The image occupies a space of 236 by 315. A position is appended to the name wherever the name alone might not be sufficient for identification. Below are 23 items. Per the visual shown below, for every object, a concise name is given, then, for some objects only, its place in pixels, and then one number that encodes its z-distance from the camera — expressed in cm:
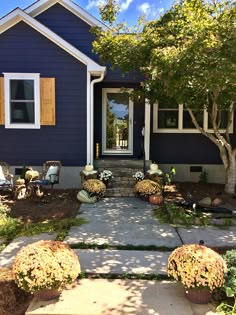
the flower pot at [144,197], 624
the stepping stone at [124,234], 412
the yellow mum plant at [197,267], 257
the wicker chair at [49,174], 621
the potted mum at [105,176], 678
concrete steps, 677
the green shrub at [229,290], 254
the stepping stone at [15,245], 353
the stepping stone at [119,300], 255
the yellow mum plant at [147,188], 620
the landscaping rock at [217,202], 584
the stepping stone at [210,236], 412
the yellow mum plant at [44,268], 256
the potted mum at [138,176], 685
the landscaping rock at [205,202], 562
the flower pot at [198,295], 263
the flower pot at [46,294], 263
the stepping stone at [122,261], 330
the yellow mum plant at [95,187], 624
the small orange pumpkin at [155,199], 606
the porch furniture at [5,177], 619
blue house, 717
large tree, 470
